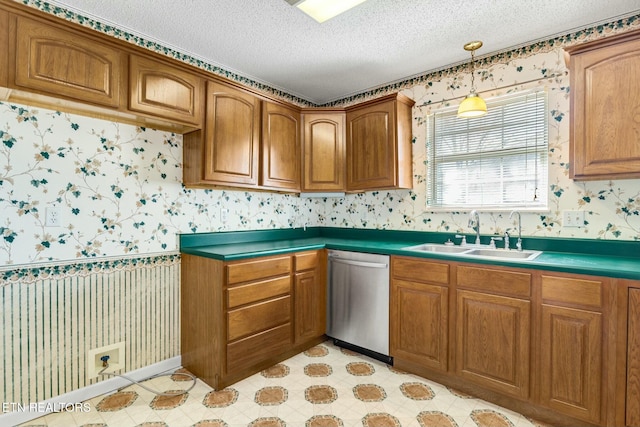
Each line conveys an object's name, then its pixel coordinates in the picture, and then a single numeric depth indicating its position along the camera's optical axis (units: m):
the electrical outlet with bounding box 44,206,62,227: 1.88
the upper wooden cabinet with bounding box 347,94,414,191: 2.79
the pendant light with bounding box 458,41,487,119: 2.15
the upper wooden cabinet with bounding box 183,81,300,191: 2.36
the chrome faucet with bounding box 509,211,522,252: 2.33
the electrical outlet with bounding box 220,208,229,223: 2.78
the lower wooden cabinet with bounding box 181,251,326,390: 2.14
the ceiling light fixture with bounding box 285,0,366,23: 1.77
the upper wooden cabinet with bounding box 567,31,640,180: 1.77
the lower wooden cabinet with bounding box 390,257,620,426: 1.62
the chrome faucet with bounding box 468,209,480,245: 2.48
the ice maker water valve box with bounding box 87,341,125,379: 2.05
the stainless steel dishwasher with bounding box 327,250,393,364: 2.48
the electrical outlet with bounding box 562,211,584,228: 2.17
